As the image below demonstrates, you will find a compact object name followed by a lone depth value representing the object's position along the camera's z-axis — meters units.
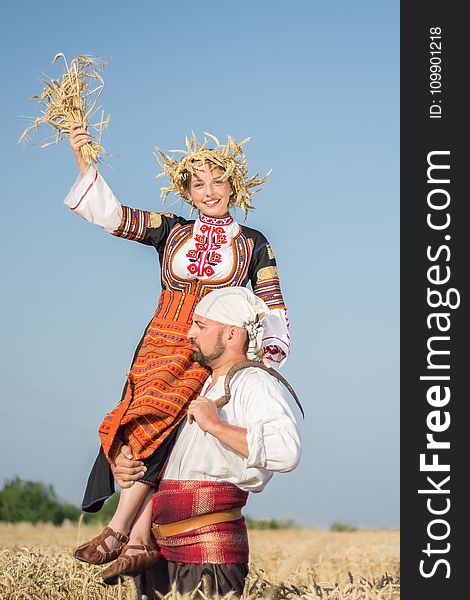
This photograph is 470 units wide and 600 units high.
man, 10.43
